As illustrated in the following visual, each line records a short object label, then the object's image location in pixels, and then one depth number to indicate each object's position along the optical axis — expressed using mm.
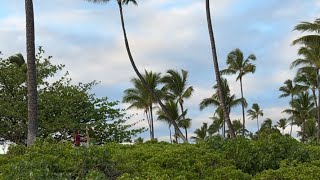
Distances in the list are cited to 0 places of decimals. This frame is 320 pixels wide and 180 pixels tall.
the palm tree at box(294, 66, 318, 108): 43438
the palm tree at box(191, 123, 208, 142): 69750
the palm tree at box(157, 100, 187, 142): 41812
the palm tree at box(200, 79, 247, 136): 40688
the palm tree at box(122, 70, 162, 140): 39344
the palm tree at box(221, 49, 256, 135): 40625
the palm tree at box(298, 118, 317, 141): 56022
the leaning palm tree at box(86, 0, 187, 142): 24578
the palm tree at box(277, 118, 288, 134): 77250
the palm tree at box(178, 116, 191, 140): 42391
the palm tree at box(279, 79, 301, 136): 56706
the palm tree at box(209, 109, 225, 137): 62216
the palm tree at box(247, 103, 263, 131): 73562
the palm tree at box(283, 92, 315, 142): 53656
